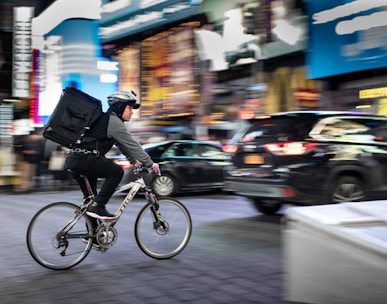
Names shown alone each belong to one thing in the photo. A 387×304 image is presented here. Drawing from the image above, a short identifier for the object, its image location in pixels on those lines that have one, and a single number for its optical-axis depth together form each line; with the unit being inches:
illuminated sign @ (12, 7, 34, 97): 865.5
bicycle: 204.1
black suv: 295.4
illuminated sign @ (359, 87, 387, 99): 563.5
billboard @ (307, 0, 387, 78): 528.7
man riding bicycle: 206.4
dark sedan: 479.8
